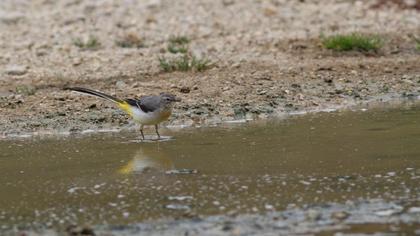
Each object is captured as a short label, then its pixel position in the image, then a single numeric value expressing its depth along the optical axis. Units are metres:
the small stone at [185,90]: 11.90
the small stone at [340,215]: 6.61
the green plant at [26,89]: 11.95
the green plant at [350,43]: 13.89
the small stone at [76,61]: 13.45
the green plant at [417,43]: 14.24
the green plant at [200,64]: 12.80
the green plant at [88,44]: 14.22
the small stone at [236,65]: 13.12
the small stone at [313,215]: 6.58
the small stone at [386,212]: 6.68
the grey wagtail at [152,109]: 9.87
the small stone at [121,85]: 12.21
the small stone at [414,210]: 6.72
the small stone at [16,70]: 12.99
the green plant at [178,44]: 13.90
